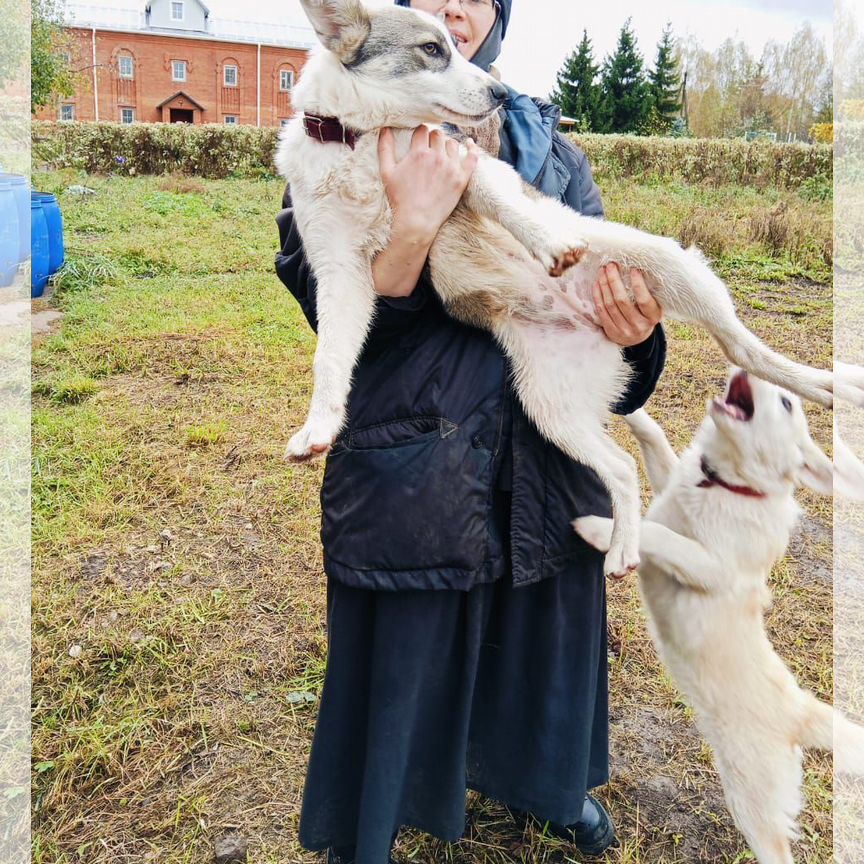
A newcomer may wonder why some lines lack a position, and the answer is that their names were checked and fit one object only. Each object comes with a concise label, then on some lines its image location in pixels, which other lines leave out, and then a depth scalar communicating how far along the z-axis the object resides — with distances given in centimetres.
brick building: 2516
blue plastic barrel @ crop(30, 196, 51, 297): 725
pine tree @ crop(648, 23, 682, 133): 2148
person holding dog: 165
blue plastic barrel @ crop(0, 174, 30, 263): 562
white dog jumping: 198
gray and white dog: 182
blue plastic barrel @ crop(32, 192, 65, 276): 775
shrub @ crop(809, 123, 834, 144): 927
